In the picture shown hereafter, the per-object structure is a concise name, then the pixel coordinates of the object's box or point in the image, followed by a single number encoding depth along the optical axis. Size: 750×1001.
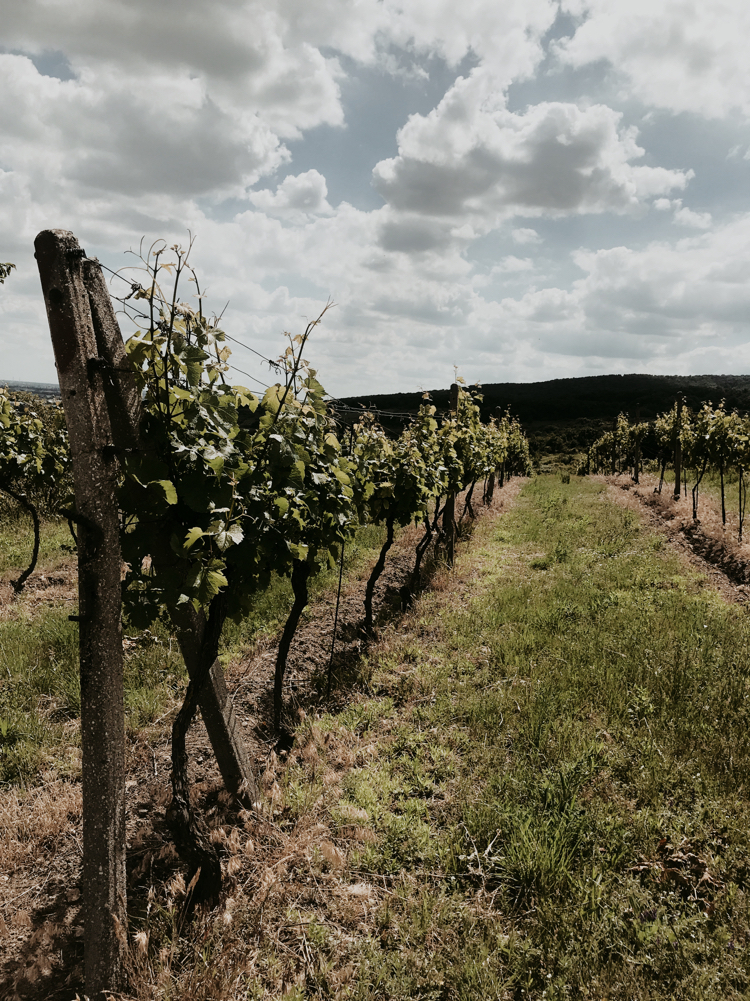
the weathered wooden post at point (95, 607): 2.38
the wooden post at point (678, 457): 17.47
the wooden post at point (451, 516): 10.70
